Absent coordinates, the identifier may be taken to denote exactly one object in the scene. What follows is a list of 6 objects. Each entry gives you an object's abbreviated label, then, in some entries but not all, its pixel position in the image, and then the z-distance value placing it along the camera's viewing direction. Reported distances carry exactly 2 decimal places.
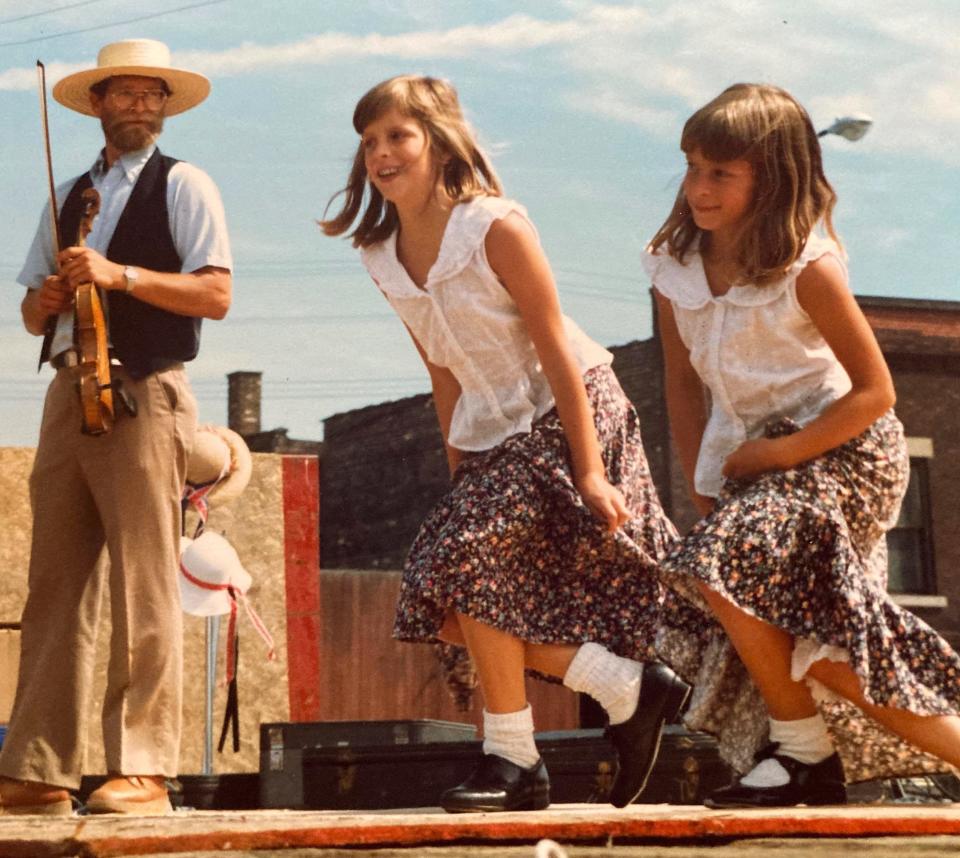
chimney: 37.09
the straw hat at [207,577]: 9.27
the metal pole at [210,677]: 9.98
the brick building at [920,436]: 22.09
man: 4.66
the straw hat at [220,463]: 9.42
